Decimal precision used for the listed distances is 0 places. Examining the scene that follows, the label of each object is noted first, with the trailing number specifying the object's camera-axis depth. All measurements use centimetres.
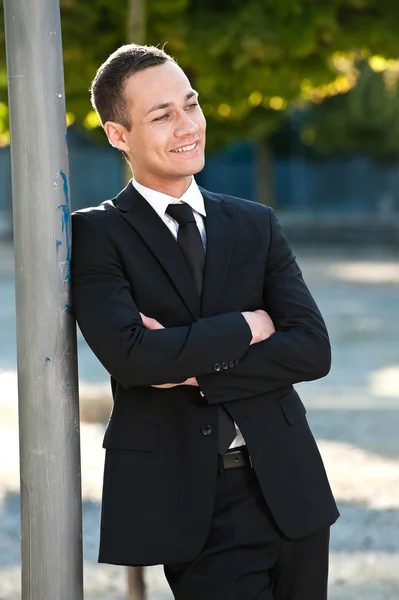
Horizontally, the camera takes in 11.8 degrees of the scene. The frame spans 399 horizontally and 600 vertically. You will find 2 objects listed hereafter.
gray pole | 458
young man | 451
